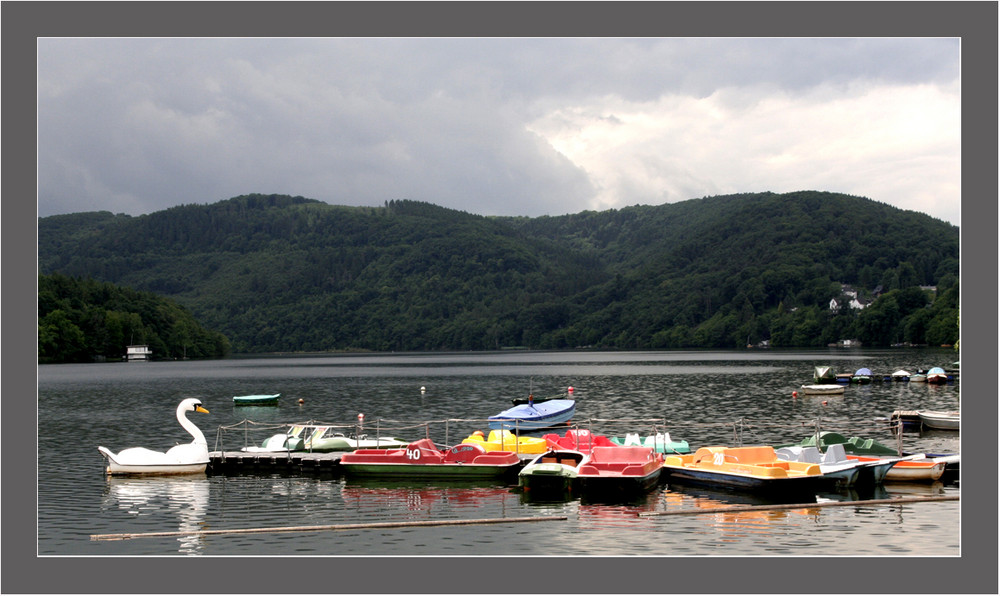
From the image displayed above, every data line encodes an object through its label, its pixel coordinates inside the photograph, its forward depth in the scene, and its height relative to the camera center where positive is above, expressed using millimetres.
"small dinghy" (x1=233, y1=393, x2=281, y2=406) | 77688 -8104
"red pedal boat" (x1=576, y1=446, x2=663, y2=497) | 28500 -5380
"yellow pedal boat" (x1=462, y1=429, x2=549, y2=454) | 36750 -5720
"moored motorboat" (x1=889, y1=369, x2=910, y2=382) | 85875 -6709
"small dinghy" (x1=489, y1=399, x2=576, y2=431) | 57175 -7083
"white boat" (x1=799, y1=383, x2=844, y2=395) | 76000 -7165
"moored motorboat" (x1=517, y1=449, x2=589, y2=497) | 29375 -5716
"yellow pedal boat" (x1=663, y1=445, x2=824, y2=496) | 27828 -5364
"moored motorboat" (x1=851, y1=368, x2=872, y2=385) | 86212 -6900
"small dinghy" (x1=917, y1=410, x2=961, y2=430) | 47500 -6121
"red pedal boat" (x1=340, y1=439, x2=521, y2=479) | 32375 -5736
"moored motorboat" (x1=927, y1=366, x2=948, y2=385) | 82750 -6612
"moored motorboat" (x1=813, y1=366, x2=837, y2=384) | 84250 -6630
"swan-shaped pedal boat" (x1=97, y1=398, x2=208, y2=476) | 34562 -5977
